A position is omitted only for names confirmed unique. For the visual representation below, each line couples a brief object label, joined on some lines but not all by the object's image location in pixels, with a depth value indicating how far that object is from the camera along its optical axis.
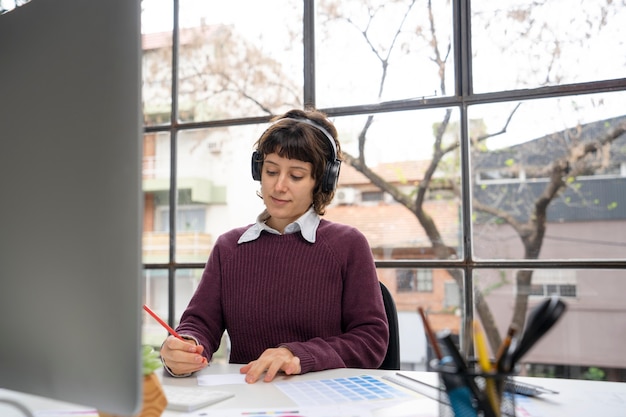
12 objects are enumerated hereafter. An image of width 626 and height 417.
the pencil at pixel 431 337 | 0.65
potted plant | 0.67
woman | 1.50
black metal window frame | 2.03
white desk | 0.84
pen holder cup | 0.60
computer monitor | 0.50
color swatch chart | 0.92
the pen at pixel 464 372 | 0.61
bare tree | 2.10
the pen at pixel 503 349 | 0.60
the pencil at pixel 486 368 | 0.60
